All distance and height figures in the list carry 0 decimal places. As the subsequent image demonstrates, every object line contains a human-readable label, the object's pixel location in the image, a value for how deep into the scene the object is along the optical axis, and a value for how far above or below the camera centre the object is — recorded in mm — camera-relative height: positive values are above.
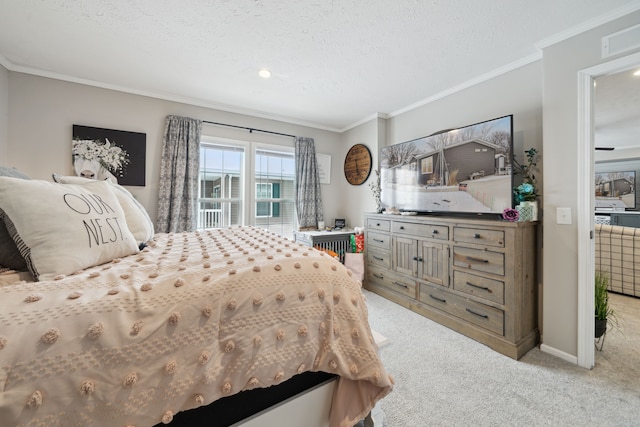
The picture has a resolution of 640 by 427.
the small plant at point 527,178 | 2094 +370
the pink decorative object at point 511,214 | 2033 +25
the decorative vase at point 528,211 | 2051 +52
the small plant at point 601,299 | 1959 -680
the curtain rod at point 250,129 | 3454 +1336
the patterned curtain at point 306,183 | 4066 +560
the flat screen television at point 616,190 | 6180 +738
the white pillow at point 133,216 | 1439 -13
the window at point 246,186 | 3523 +457
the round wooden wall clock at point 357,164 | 3973 +897
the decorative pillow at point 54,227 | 882 -53
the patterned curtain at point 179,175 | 3072 +517
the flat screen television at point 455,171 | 2193 +501
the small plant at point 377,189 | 3674 +419
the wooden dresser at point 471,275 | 1977 -574
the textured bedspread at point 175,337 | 598 -386
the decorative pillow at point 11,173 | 1084 +192
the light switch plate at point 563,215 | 1907 +14
